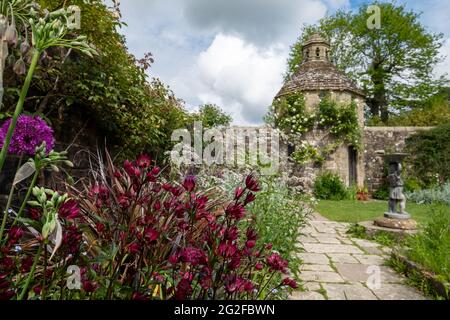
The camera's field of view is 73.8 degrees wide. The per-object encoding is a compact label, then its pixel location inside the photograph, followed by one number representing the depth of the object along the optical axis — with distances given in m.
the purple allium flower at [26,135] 1.34
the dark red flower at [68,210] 0.97
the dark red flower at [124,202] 1.07
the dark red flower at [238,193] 1.16
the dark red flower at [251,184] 1.18
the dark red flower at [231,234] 1.09
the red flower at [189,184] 1.13
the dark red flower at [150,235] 1.01
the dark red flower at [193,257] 1.07
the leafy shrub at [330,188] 11.14
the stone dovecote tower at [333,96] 11.98
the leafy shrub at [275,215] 3.07
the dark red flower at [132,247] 1.03
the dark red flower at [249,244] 1.24
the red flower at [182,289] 1.06
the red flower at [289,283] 1.22
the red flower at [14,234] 1.11
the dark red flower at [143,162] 1.07
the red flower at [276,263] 1.25
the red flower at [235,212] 1.15
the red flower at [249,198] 1.17
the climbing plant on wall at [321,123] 11.75
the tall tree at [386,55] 20.31
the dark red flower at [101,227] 1.22
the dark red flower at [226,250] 1.05
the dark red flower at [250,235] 1.25
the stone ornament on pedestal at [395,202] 4.87
